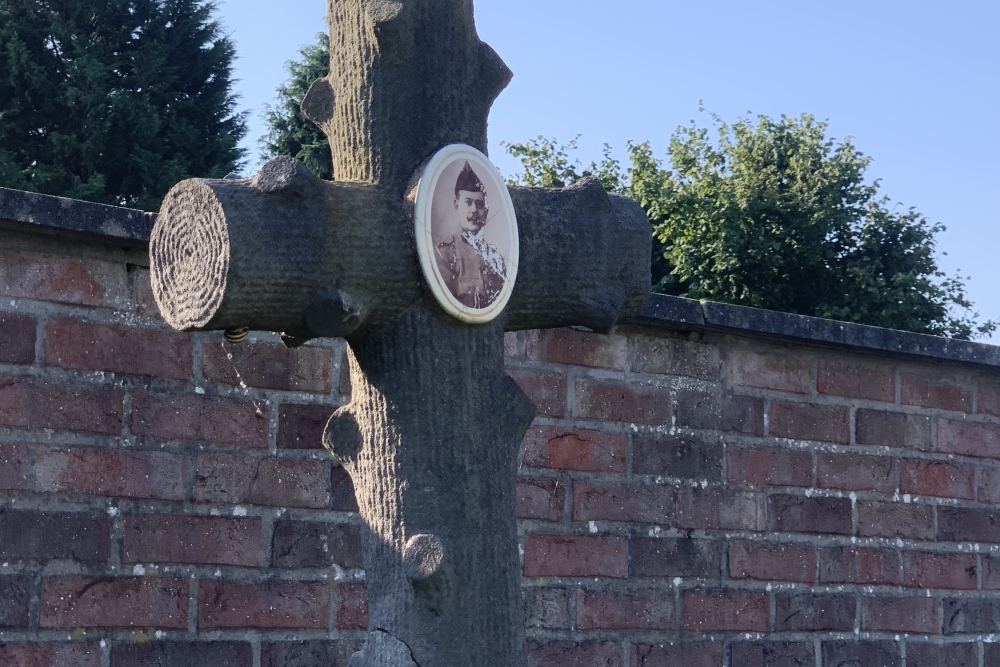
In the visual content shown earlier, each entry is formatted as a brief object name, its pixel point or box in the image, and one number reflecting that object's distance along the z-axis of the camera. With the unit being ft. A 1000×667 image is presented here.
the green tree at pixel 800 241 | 63.30
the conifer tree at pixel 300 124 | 62.28
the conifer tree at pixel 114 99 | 54.44
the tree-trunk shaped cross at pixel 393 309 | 6.59
